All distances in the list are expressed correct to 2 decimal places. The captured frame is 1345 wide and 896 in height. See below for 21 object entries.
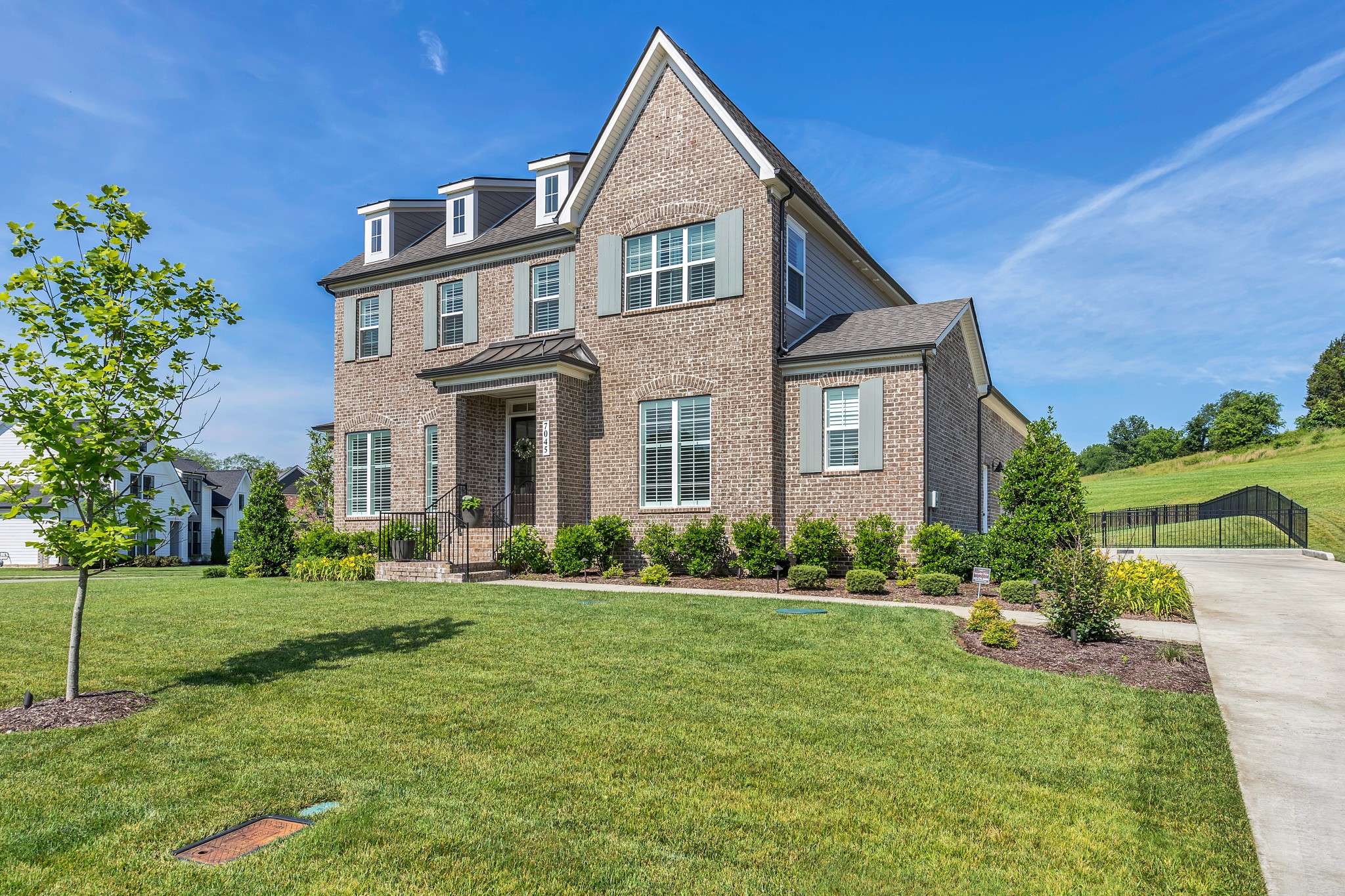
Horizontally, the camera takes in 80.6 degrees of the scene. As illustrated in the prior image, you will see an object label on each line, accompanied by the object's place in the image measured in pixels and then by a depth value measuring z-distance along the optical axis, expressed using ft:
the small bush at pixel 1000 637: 26.89
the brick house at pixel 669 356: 50.42
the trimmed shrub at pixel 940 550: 44.91
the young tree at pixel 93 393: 19.39
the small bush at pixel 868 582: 41.91
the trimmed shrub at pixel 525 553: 53.01
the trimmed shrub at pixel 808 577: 43.93
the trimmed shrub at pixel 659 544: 50.42
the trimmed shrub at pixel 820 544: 47.83
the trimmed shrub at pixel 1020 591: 37.55
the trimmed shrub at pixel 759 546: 48.42
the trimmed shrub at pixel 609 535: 51.47
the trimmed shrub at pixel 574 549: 50.49
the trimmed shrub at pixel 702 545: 49.21
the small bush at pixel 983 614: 28.60
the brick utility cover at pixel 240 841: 11.64
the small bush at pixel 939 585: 41.14
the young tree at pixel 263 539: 58.08
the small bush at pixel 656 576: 46.73
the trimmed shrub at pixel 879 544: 46.47
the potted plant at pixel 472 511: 55.42
